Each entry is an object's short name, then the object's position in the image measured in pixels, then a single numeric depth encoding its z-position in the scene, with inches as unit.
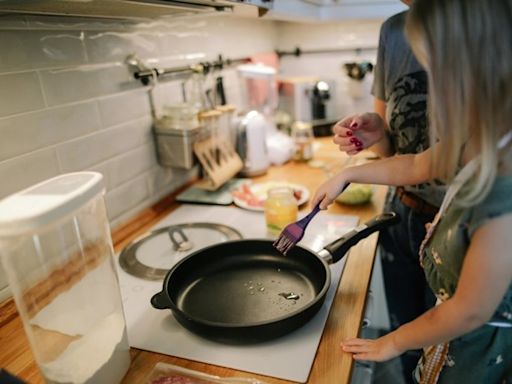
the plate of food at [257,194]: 50.6
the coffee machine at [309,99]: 79.3
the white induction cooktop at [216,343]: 26.2
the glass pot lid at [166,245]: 38.1
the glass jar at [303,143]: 68.0
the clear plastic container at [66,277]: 20.3
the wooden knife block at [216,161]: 53.2
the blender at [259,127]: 61.6
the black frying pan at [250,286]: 27.2
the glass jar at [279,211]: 43.0
